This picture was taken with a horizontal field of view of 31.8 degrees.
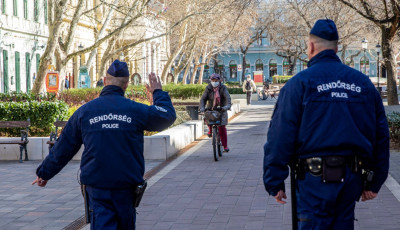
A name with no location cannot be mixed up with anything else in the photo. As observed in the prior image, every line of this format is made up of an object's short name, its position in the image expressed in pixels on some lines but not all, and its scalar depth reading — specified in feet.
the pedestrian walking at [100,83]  101.11
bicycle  43.29
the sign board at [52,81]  72.95
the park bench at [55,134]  41.86
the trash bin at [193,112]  75.72
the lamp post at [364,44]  138.41
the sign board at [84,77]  96.84
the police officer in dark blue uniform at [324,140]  12.80
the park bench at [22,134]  42.81
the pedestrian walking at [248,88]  124.51
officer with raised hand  14.66
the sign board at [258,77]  191.62
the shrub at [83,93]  79.92
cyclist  44.70
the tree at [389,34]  74.13
